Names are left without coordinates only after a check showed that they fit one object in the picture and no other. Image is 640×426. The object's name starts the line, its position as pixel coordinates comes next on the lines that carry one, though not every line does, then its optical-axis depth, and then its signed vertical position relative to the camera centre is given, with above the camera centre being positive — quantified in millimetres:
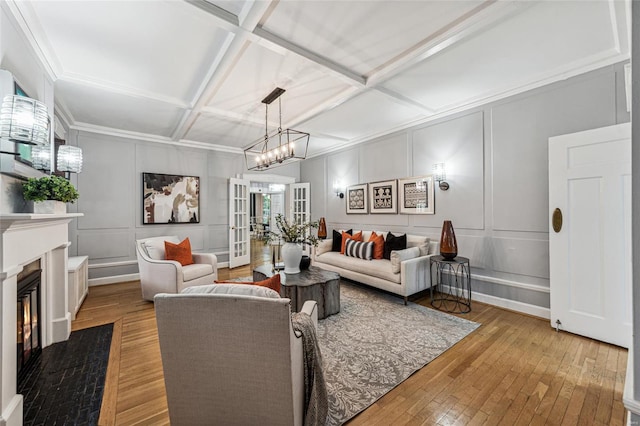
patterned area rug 1825 -1214
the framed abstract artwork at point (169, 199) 4910 +305
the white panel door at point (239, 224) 5668 -217
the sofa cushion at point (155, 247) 3748 -471
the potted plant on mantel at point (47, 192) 1838 +168
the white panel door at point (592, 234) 2350 -227
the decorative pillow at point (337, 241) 4930 -525
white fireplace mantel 1365 -333
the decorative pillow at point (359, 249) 4133 -584
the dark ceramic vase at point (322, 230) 5523 -355
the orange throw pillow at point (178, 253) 3818 -557
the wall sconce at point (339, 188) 5770 +549
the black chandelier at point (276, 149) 3256 +851
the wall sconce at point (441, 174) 3858 +550
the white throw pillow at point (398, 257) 3451 -591
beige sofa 3402 -793
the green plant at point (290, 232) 3166 -226
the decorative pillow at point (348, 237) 4637 -428
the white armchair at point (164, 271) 3414 -763
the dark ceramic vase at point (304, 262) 3449 -641
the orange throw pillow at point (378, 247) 4141 -543
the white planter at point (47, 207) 1909 +65
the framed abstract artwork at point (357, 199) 5223 +272
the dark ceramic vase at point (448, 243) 3305 -389
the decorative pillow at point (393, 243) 3955 -473
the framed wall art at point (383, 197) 4633 +287
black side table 3324 -1021
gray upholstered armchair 1198 -663
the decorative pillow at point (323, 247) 4938 -635
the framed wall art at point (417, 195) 4066 +275
